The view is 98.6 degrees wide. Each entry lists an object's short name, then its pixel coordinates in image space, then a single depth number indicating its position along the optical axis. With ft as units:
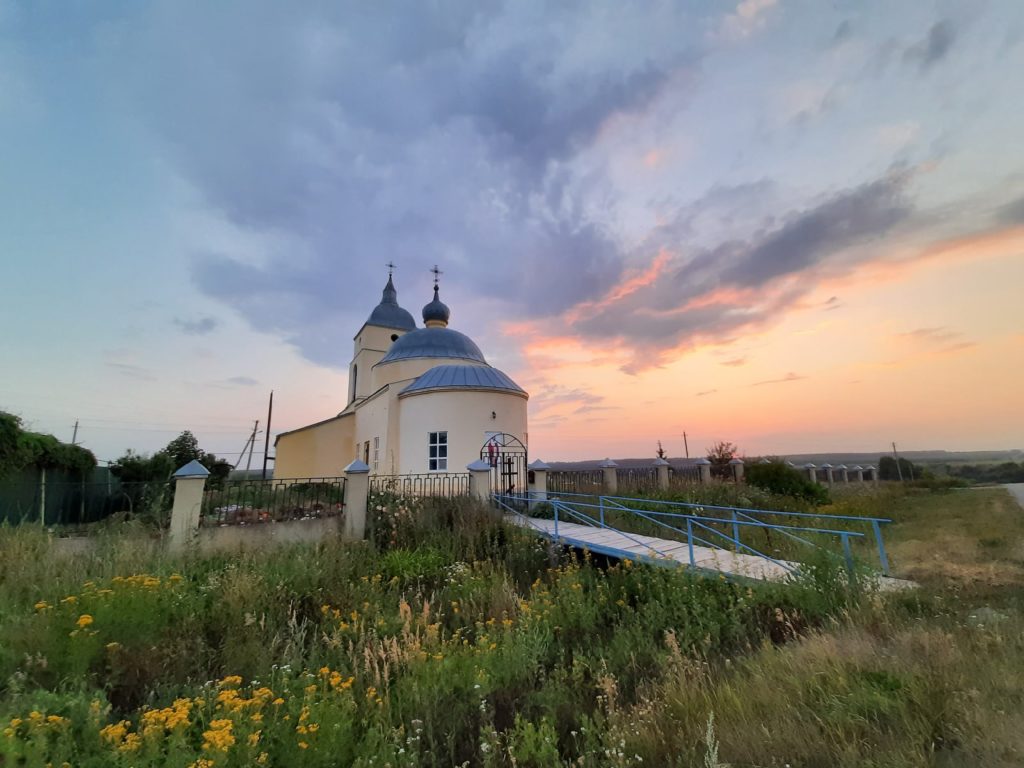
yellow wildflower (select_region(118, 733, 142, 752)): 8.18
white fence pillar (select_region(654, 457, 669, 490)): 52.65
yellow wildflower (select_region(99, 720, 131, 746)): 8.46
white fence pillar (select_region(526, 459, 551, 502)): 44.21
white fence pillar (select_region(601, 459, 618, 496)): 50.57
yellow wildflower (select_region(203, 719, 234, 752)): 8.17
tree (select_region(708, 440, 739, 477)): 63.16
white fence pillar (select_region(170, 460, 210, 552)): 26.21
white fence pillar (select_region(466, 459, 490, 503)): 39.42
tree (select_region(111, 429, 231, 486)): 48.96
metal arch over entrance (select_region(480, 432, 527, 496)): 50.29
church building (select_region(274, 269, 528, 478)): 52.47
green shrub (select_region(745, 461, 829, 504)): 54.44
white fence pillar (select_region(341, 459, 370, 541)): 31.01
